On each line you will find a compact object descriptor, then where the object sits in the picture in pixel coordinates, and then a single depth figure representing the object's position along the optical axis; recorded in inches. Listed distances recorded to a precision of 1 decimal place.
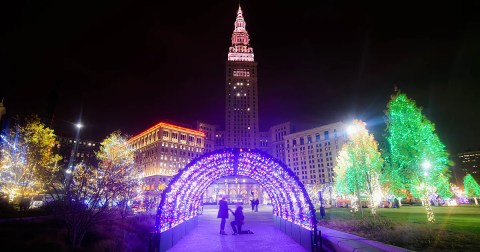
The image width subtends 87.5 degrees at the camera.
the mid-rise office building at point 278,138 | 4652.3
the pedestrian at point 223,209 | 570.6
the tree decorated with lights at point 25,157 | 900.6
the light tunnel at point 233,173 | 402.9
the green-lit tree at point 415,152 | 730.8
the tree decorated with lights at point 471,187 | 1942.7
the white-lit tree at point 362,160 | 1002.7
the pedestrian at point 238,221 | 560.7
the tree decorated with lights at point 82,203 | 391.2
